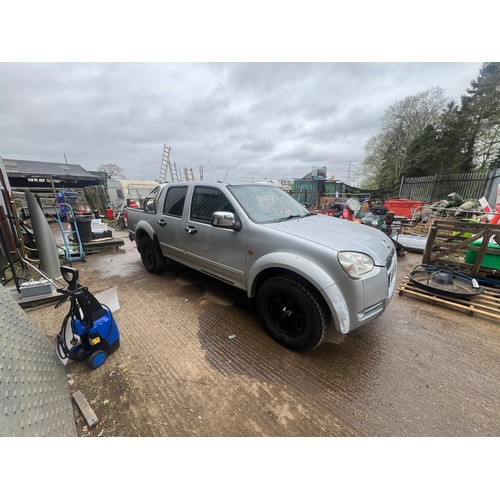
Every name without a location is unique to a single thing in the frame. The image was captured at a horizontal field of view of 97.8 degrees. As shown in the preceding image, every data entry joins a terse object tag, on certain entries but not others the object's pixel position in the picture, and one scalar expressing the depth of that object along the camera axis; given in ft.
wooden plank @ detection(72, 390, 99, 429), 5.13
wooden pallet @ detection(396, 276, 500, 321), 9.36
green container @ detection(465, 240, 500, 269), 11.38
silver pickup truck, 6.27
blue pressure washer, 6.22
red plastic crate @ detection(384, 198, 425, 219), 33.91
